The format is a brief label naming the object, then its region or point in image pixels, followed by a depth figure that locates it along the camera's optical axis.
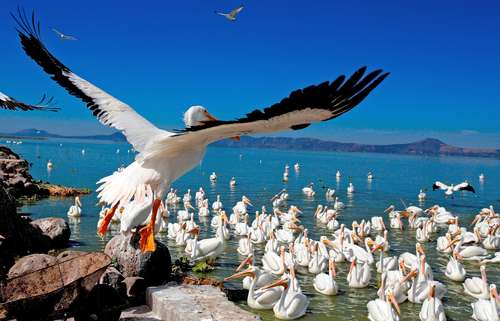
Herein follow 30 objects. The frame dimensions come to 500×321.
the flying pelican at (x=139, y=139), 5.69
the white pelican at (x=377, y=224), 16.80
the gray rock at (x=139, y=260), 7.61
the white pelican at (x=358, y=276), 9.81
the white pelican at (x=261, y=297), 8.24
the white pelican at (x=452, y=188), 24.00
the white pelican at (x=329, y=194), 26.31
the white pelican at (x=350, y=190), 29.56
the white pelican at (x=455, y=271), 10.59
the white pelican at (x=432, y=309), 7.93
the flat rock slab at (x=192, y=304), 5.95
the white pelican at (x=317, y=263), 10.73
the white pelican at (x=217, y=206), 19.48
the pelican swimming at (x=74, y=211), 16.42
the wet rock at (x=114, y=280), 6.77
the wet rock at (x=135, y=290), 7.05
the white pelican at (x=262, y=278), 8.46
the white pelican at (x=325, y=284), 9.20
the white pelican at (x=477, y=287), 9.23
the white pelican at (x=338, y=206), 21.39
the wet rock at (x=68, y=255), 5.84
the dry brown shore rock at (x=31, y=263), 6.03
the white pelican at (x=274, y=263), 10.15
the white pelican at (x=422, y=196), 27.63
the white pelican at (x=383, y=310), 7.66
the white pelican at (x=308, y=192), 26.67
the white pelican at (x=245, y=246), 12.30
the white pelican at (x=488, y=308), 7.89
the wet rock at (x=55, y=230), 11.03
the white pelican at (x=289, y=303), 7.91
